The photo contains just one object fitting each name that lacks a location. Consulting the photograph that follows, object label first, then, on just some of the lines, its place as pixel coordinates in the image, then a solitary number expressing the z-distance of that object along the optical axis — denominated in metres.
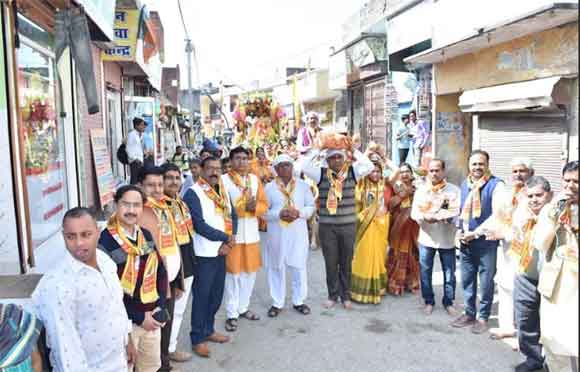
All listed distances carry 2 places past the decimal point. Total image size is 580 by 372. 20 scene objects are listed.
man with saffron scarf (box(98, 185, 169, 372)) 3.01
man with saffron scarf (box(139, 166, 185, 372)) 3.62
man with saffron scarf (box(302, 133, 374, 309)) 5.36
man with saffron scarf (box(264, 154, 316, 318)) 5.27
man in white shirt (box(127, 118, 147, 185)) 9.66
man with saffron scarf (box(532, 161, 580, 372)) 2.74
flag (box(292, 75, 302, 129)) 10.92
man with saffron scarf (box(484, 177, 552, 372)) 3.64
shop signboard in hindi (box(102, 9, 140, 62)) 8.54
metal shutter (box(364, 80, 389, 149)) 14.20
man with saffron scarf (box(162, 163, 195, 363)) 3.95
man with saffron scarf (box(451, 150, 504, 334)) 4.66
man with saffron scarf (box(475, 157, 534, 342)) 4.43
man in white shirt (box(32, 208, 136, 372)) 2.45
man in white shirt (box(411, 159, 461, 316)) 5.03
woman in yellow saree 5.57
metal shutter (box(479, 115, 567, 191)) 7.24
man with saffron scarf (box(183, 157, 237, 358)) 4.35
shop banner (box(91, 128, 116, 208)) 6.95
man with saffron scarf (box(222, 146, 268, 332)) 4.95
